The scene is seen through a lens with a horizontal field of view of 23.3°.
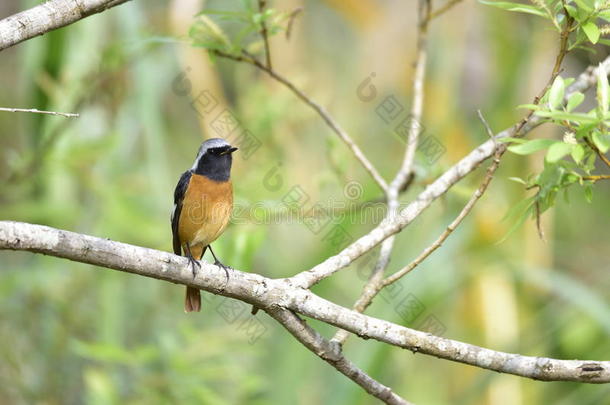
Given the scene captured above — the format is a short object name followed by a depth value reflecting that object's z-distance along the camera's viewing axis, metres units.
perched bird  7.84
